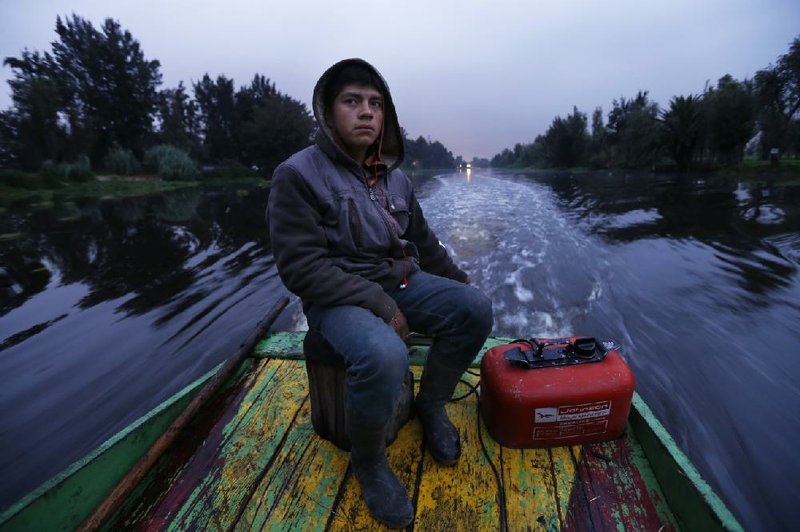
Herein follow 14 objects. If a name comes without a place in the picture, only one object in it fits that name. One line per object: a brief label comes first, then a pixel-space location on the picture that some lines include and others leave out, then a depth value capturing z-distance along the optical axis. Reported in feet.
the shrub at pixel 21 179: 71.82
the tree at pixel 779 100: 93.76
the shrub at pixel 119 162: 105.81
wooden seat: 6.38
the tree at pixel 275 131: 148.46
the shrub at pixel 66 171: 83.10
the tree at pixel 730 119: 94.63
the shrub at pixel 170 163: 108.27
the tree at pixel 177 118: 148.87
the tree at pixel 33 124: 89.56
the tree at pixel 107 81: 136.56
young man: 5.46
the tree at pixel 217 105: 193.80
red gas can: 6.32
